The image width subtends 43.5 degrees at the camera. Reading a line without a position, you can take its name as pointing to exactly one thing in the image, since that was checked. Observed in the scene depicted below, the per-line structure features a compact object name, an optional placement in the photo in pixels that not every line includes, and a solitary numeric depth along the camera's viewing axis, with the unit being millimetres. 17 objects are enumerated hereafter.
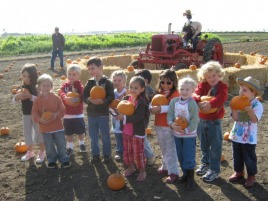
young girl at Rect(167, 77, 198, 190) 4324
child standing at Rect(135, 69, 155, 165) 4886
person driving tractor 12977
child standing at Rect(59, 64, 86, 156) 5516
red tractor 12617
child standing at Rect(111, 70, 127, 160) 5289
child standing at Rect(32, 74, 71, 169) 5066
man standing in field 17234
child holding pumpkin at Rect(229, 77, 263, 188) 4301
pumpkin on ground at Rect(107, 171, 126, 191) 4508
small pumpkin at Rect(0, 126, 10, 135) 7009
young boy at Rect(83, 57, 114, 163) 5230
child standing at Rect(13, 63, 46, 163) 5387
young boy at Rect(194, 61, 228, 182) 4430
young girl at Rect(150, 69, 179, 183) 4633
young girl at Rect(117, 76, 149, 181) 4570
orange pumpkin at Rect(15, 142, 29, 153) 6012
